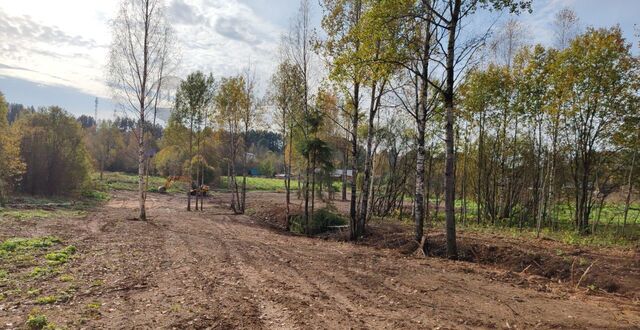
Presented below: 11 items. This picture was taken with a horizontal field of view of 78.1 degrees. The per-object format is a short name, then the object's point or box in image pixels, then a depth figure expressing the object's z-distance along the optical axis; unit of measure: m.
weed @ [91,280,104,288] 7.48
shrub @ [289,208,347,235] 20.28
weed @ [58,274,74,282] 7.70
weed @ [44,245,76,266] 9.16
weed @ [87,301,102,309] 6.26
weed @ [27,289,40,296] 6.73
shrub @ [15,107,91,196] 28.69
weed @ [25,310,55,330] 5.33
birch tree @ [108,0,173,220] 18.97
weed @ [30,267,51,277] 7.96
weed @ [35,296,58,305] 6.35
